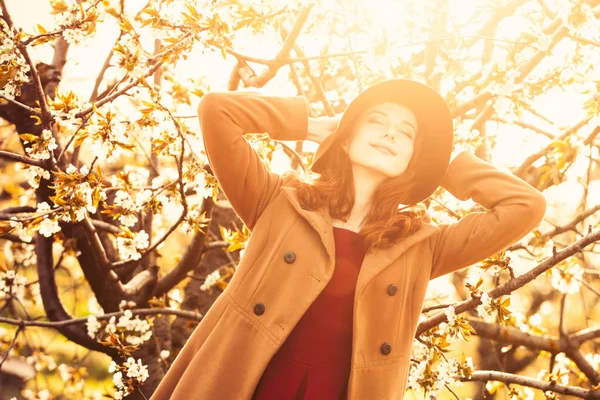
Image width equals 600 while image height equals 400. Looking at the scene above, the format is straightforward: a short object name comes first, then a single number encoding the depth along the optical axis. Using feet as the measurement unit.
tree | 7.18
